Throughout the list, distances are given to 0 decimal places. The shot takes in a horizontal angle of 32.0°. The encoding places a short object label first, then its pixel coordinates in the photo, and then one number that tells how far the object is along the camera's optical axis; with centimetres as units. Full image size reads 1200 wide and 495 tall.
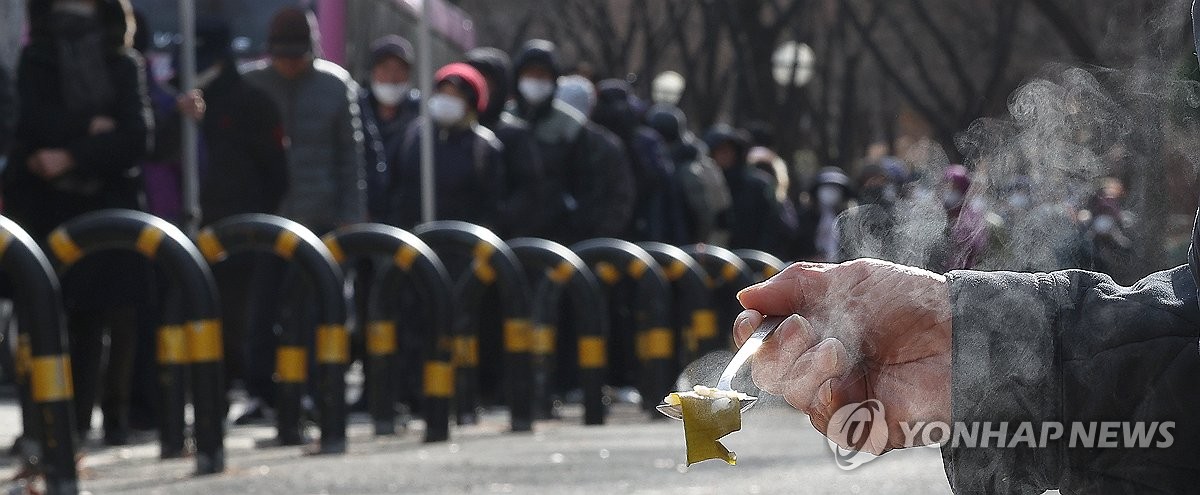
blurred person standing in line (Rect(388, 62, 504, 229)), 1245
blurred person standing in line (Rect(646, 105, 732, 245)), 1698
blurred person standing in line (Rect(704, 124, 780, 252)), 1922
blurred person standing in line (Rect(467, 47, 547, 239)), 1311
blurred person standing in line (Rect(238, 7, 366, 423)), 1084
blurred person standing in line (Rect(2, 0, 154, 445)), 861
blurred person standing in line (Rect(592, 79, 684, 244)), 1576
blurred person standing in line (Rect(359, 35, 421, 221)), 1244
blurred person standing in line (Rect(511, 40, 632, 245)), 1362
